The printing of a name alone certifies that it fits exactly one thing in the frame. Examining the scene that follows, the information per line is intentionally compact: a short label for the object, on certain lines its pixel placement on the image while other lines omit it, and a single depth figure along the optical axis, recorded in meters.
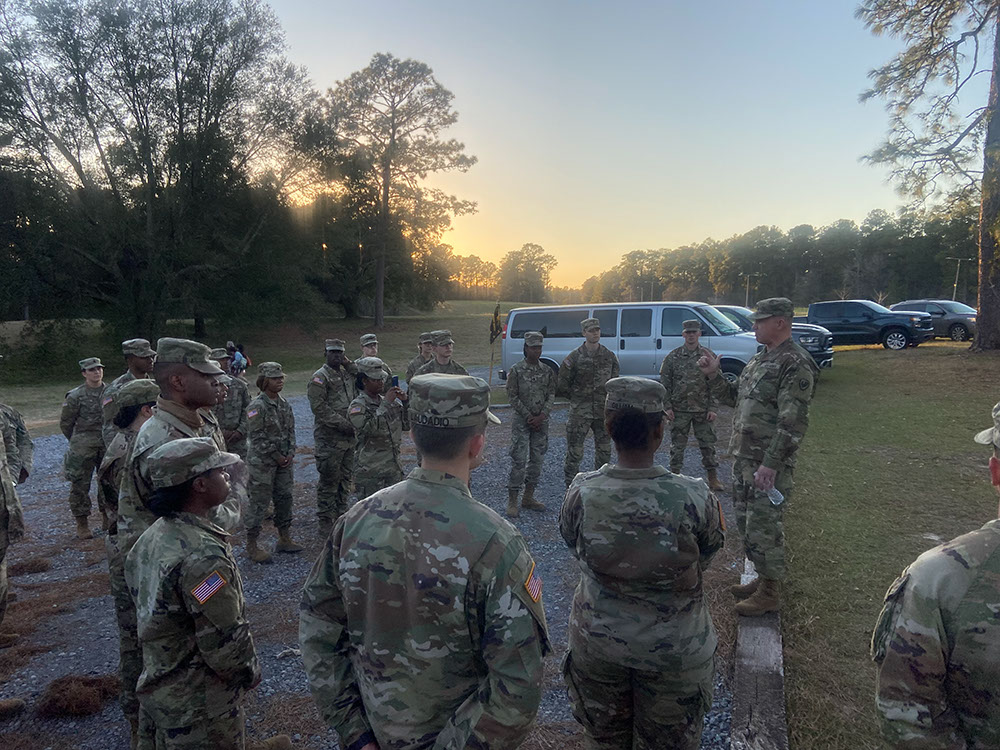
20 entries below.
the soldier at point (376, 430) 5.52
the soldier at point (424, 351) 7.76
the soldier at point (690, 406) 7.49
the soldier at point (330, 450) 6.16
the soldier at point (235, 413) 6.52
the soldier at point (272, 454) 5.76
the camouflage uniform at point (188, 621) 2.23
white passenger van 11.88
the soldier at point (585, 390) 7.27
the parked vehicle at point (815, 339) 14.55
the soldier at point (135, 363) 5.04
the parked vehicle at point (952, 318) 22.08
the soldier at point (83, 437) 6.25
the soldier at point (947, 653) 1.50
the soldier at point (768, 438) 4.12
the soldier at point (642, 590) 2.30
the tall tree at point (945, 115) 16.64
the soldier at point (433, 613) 1.59
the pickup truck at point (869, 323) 19.80
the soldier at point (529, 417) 7.01
